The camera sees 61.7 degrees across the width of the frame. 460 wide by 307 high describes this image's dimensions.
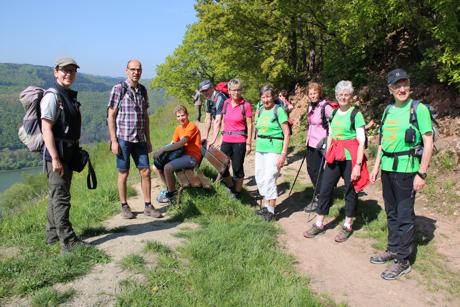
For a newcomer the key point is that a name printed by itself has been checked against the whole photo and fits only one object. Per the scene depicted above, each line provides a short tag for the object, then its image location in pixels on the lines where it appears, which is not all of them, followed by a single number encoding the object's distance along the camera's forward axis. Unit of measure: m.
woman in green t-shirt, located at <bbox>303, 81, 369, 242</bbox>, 4.67
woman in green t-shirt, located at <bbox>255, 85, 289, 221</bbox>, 5.57
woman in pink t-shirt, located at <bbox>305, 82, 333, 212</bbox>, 6.07
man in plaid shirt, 5.14
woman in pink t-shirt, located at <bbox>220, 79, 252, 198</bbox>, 6.16
